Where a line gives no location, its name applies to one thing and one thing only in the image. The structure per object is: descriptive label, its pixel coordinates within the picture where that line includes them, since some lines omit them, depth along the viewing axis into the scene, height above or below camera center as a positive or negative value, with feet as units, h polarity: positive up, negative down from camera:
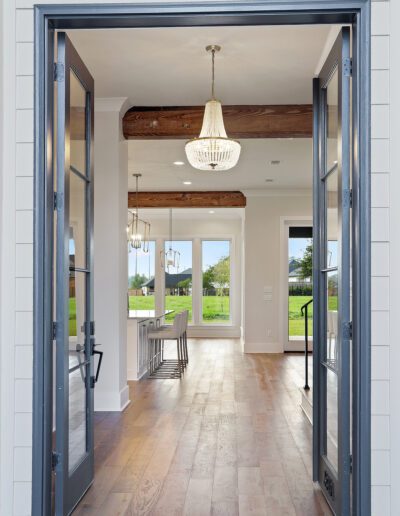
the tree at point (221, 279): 45.32 -0.70
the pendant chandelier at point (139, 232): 34.58 +2.68
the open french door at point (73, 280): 9.28 -0.18
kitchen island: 25.02 -3.34
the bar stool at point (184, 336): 29.60 -3.65
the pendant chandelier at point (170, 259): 45.14 +0.83
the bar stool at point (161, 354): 27.04 -4.23
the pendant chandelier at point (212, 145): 15.75 +3.41
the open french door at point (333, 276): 9.04 -0.11
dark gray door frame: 8.41 +1.39
